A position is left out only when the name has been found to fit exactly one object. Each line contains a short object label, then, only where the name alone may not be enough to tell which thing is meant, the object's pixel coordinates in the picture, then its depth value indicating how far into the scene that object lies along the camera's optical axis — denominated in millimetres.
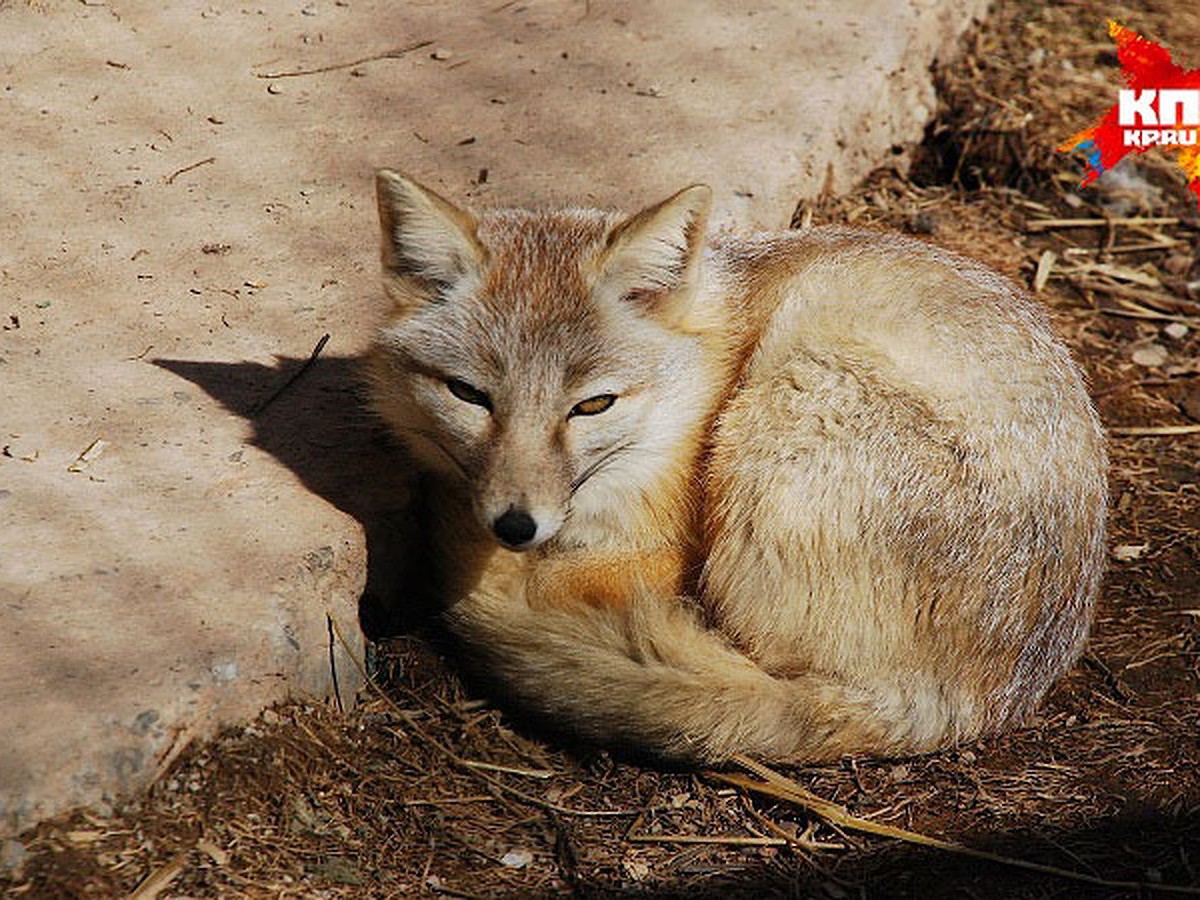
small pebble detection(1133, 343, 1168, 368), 11578
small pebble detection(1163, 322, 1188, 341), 11898
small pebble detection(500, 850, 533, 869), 6918
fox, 7273
